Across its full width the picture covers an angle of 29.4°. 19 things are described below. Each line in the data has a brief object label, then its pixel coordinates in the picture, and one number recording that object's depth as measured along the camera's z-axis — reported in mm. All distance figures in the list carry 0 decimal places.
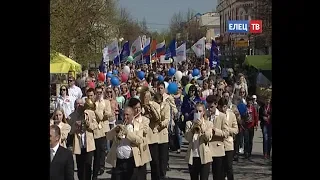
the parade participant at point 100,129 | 10233
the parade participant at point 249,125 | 12963
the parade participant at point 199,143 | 8742
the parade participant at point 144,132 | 8391
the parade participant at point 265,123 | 12703
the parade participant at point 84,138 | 9609
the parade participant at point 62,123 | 8359
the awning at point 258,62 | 29570
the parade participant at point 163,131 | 10266
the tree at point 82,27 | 20234
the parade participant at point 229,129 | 9188
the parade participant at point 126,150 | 8242
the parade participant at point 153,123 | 10055
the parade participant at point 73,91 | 14152
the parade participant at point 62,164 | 6168
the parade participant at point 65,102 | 12471
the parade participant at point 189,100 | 13117
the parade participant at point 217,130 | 8930
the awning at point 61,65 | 23578
